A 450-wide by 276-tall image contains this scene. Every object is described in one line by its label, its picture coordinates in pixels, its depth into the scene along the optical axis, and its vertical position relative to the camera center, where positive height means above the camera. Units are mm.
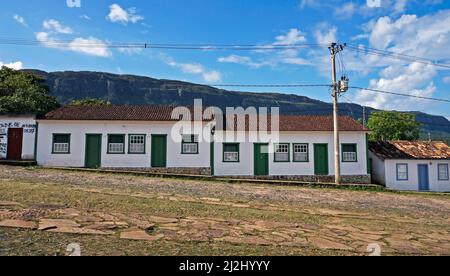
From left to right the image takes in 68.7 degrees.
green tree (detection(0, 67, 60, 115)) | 24953 +5794
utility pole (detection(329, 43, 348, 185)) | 18469 +3850
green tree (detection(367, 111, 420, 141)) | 45125 +5099
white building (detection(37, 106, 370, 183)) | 20500 +978
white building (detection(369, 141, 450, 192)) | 22688 -363
